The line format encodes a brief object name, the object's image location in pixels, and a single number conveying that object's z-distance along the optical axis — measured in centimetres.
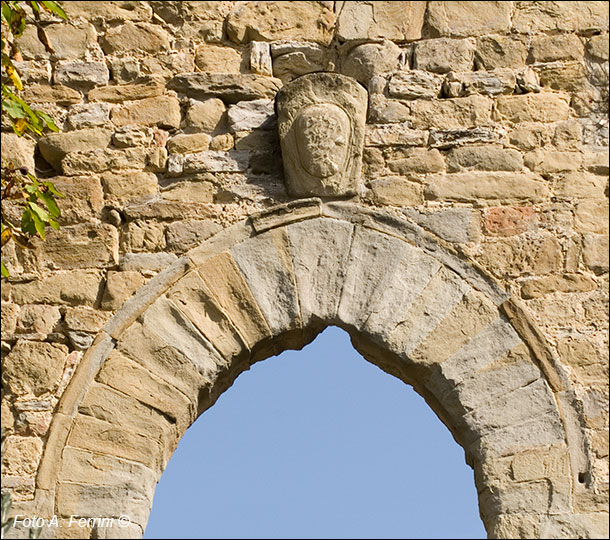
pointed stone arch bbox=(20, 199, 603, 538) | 880
